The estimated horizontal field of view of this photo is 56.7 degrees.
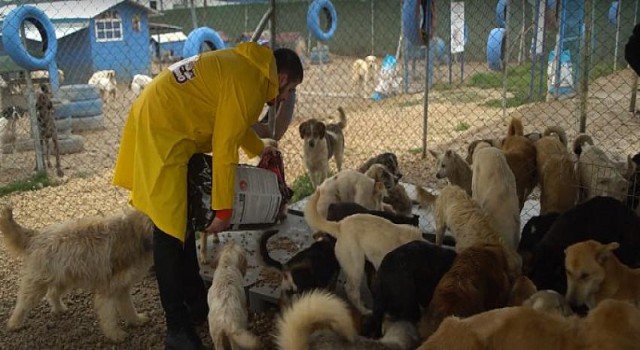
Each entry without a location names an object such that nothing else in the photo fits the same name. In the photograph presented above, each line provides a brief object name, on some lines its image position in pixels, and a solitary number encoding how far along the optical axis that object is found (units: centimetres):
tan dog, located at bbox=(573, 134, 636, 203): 514
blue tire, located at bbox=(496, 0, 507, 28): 1615
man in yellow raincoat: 350
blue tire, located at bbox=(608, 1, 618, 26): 1669
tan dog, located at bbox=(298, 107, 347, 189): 793
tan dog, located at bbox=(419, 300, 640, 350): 249
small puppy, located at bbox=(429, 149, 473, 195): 605
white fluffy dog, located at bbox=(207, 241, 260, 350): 349
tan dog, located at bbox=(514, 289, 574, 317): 324
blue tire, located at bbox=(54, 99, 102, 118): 1277
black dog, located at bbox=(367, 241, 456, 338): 371
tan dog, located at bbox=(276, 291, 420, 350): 301
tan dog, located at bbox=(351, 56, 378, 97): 1778
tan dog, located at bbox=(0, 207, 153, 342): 436
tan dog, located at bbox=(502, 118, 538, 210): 573
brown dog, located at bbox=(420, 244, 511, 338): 340
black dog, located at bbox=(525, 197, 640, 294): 421
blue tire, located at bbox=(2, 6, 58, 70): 859
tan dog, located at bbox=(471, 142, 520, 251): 484
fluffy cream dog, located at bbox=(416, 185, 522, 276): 432
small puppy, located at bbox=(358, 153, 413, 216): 596
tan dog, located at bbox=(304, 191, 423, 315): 423
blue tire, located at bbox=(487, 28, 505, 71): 1511
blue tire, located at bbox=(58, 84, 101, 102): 1362
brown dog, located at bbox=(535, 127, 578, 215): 539
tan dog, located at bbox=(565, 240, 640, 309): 353
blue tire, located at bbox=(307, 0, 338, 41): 998
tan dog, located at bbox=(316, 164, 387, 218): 555
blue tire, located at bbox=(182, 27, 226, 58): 1169
